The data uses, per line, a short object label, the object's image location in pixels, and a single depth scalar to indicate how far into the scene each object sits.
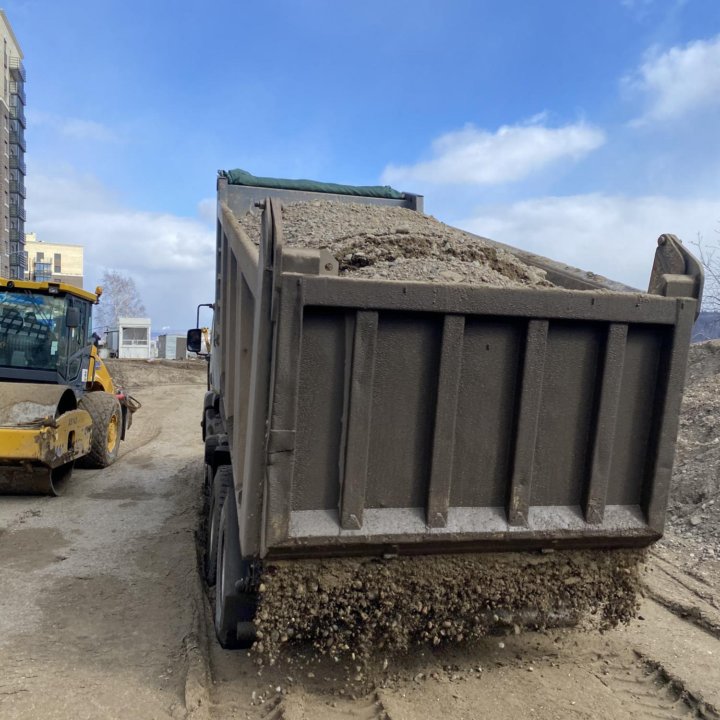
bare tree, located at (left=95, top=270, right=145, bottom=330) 70.00
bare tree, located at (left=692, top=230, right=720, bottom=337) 12.72
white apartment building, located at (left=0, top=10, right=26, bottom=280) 48.91
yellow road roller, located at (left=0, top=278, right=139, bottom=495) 6.06
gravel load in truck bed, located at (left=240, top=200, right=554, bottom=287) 2.94
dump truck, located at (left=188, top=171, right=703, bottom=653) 2.47
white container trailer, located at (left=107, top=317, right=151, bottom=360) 33.22
